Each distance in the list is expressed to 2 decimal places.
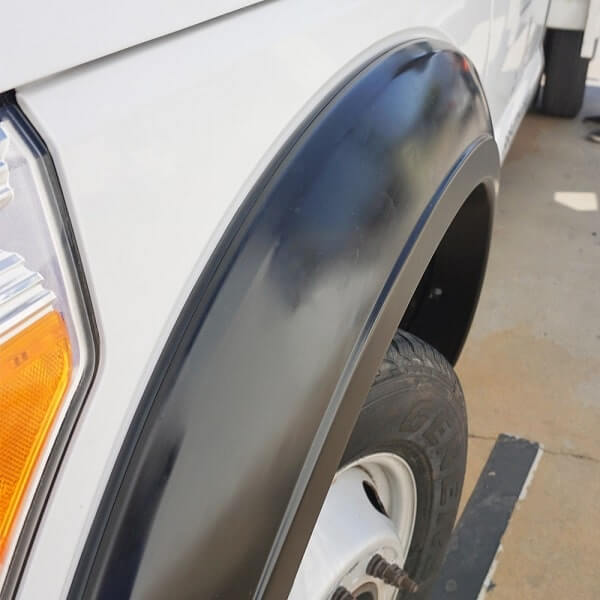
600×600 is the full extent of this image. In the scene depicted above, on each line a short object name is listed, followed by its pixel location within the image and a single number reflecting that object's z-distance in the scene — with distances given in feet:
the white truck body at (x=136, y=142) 1.87
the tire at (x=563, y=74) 13.07
